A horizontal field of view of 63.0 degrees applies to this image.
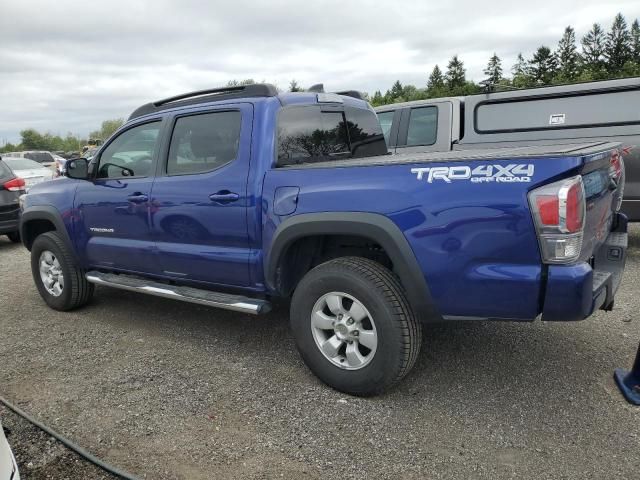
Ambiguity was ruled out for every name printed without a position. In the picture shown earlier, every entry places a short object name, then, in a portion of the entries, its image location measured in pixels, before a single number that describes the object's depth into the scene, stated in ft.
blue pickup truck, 8.24
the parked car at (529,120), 19.35
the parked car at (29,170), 41.50
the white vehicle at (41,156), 84.82
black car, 27.89
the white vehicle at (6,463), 6.27
